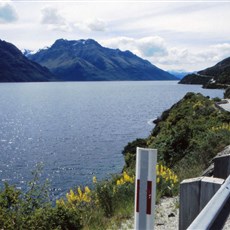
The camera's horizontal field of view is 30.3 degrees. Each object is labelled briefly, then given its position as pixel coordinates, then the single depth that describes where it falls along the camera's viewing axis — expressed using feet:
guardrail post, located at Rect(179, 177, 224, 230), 13.45
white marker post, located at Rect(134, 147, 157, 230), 11.23
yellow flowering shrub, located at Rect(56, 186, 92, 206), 26.91
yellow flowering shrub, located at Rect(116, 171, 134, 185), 27.58
